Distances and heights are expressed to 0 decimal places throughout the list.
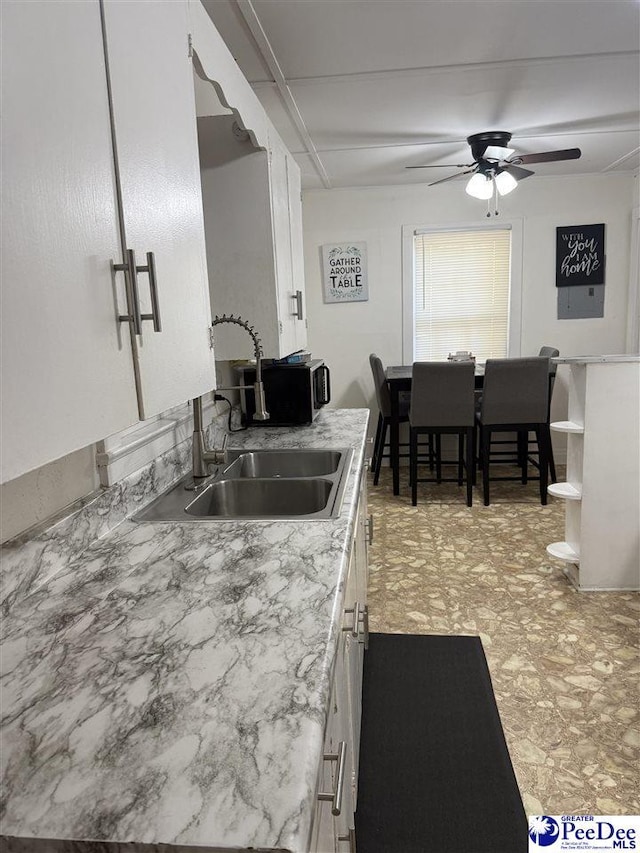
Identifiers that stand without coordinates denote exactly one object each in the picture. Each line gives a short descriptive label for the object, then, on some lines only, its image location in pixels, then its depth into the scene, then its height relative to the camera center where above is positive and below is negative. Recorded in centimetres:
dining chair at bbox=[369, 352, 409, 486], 449 -62
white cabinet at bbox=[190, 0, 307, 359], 207 +40
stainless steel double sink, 156 -48
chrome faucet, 179 -35
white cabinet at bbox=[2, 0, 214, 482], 63 +17
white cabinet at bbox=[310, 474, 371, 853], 83 -72
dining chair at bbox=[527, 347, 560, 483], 431 -103
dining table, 436 -52
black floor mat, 155 -136
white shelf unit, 264 -73
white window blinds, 492 +30
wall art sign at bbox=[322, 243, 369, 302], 498 +52
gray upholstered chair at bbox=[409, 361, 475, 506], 393 -52
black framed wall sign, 475 +57
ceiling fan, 335 +99
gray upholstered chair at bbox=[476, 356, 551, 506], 391 -52
